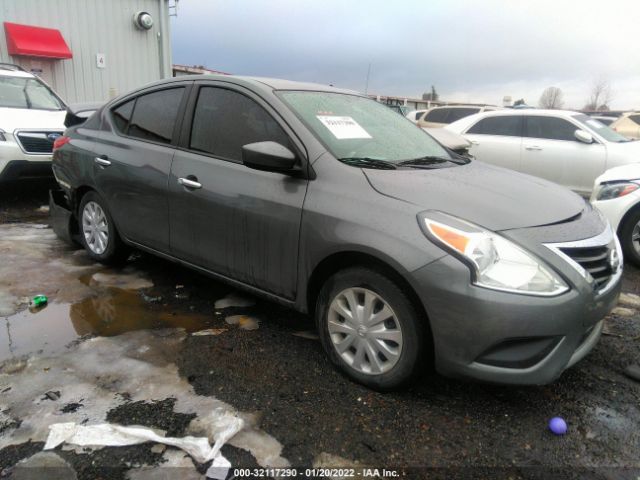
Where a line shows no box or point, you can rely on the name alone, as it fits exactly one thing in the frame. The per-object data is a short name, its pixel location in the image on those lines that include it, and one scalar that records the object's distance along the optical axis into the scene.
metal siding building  14.02
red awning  13.23
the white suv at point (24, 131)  6.42
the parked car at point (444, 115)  11.55
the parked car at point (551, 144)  6.82
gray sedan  2.24
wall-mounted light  15.83
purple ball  2.36
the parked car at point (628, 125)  11.18
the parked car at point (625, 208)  4.93
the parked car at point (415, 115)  13.95
